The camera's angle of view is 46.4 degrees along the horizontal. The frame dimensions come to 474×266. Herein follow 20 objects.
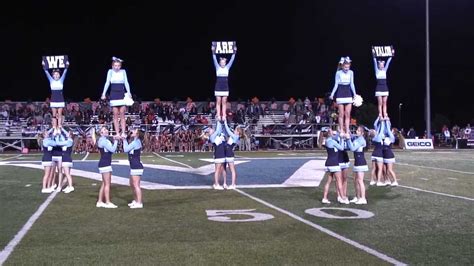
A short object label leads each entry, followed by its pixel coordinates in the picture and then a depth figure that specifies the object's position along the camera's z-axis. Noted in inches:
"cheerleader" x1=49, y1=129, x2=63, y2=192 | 452.8
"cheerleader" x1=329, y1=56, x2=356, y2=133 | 483.2
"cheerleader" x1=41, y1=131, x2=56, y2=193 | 448.1
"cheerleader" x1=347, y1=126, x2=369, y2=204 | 390.6
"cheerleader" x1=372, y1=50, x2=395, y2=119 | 528.7
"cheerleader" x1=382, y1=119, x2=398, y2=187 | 499.8
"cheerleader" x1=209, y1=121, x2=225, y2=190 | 475.2
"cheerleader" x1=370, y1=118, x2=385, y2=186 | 497.4
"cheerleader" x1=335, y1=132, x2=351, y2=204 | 395.2
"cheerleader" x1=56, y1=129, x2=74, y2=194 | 452.8
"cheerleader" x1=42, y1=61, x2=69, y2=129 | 508.1
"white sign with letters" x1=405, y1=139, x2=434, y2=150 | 1219.2
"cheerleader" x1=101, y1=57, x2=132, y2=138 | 468.4
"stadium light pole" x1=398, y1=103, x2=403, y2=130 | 1628.6
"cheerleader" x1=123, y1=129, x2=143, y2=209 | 372.2
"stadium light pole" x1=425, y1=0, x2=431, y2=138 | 1197.7
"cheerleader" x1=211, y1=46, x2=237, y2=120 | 496.7
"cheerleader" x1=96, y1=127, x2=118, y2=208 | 378.3
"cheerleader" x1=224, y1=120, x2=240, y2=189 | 477.4
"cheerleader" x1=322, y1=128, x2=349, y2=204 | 392.8
